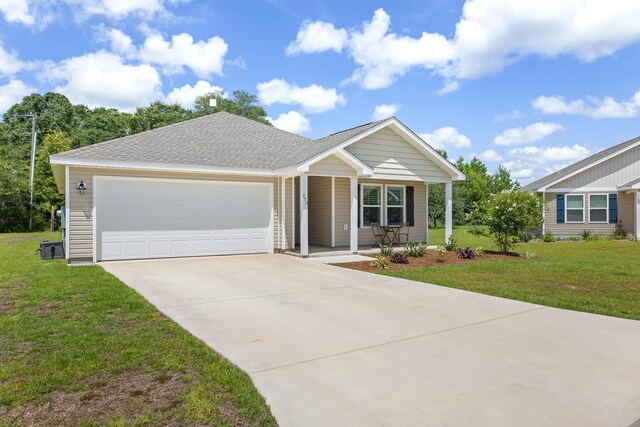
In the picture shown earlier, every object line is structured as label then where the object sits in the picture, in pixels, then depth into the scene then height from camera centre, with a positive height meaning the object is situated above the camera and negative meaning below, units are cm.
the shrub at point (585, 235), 1907 -90
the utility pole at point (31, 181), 2578 +253
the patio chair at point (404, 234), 1591 -68
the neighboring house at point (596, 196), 1967 +104
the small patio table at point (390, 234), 1457 -63
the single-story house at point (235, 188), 1081 +95
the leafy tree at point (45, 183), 2725 +254
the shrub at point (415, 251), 1183 -103
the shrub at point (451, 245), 1337 -96
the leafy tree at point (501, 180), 4818 +458
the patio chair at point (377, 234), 1519 -65
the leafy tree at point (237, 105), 4162 +1207
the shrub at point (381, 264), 1002 -118
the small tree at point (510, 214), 1280 +8
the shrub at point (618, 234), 1902 -86
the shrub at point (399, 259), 1076 -114
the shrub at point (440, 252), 1166 -111
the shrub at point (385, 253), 1149 -104
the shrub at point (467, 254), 1198 -112
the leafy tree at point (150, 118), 3622 +908
